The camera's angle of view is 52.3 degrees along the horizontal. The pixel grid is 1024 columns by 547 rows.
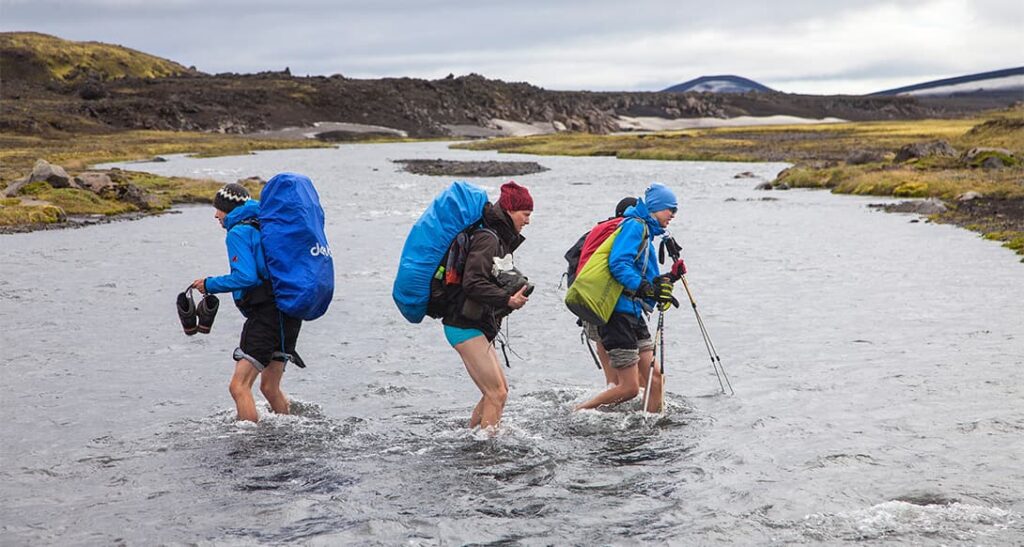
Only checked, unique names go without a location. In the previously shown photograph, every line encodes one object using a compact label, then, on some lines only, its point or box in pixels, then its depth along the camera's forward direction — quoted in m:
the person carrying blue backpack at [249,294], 10.34
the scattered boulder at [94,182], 42.81
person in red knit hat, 9.57
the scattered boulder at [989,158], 52.06
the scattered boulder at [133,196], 42.19
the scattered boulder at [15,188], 40.25
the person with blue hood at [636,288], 10.75
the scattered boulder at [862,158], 64.94
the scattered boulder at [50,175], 40.81
